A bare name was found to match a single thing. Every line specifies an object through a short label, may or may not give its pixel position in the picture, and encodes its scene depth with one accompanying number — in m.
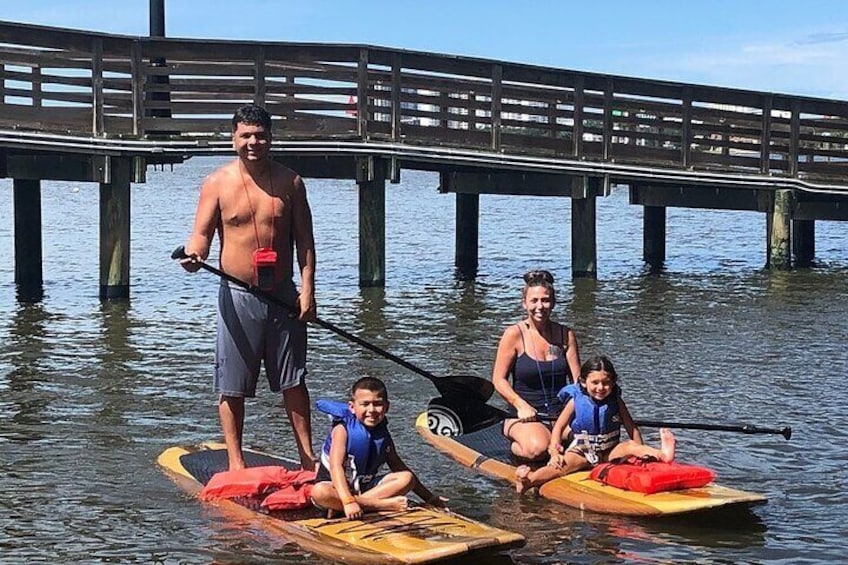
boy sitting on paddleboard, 7.27
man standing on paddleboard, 7.88
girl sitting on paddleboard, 8.34
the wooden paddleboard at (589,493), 7.75
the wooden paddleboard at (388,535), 6.72
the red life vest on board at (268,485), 7.54
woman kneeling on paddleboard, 8.91
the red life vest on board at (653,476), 8.01
